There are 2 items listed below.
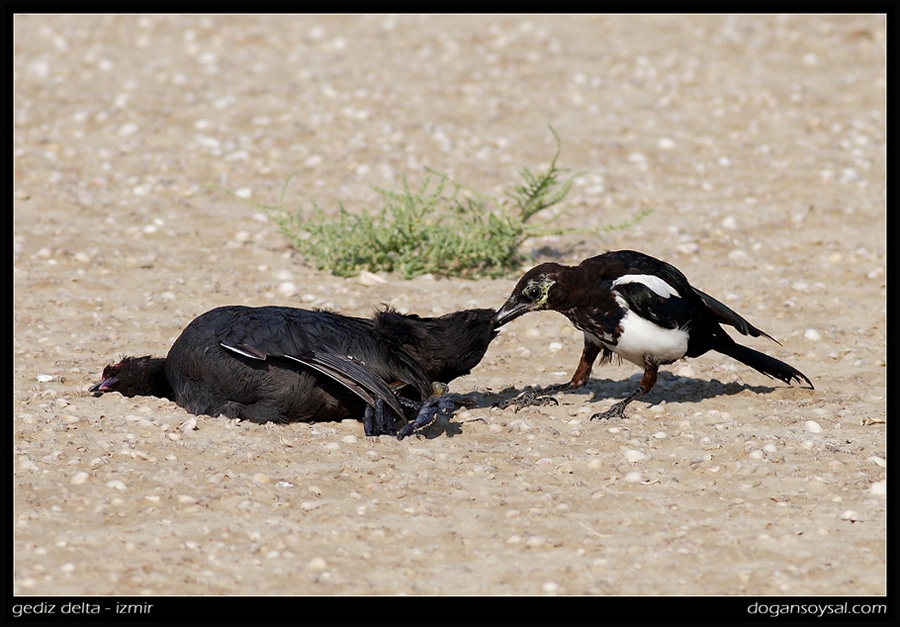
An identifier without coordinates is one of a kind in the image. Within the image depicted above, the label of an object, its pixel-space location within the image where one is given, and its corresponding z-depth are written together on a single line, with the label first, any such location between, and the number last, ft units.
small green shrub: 60.49
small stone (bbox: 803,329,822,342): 53.98
